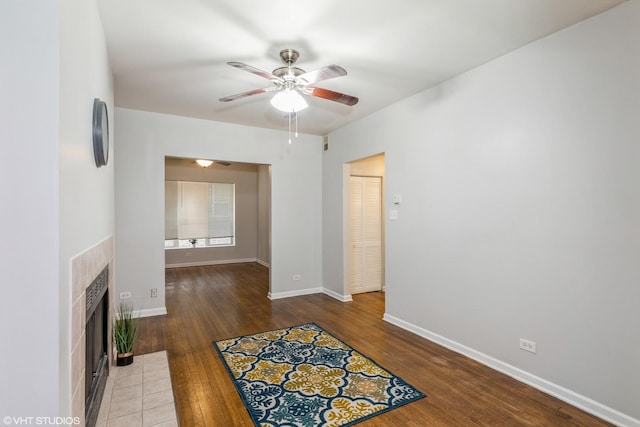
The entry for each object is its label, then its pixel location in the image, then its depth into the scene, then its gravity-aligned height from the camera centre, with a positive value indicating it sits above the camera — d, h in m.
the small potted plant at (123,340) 2.62 -1.09
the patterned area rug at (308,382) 2.18 -1.42
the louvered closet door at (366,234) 5.27 -0.40
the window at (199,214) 7.88 -0.08
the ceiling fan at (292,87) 2.44 +1.03
